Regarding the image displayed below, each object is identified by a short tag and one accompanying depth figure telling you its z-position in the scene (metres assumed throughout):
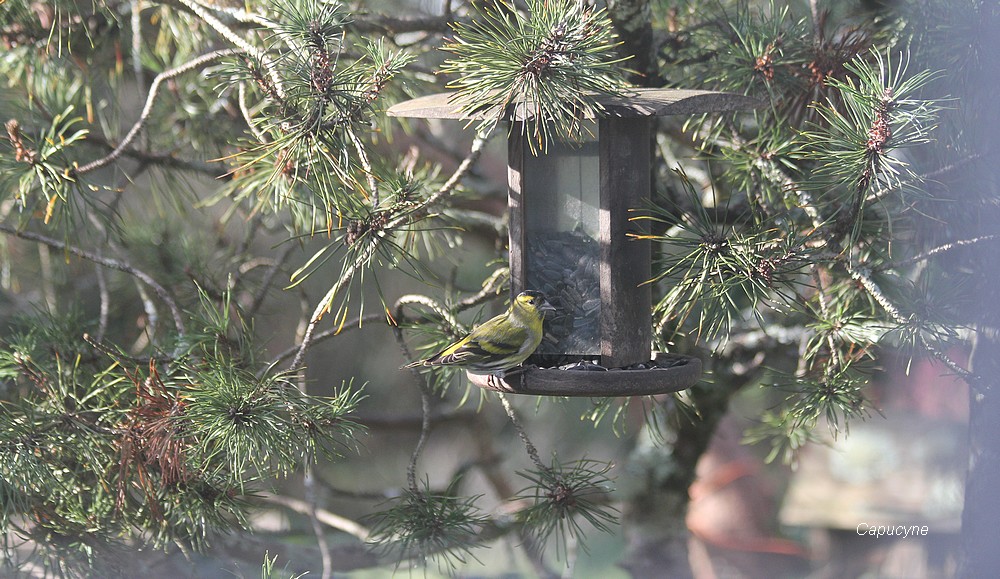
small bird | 7.26
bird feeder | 7.24
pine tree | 7.19
